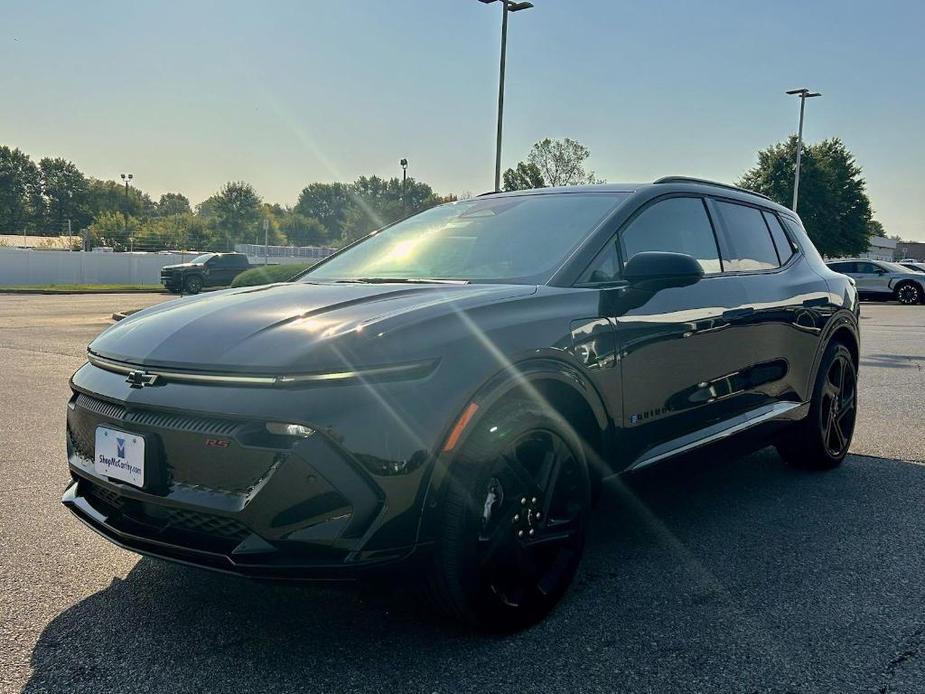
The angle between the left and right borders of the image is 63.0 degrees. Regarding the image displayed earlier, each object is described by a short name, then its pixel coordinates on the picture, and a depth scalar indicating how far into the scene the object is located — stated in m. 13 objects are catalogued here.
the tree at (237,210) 105.88
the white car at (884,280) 27.45
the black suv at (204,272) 29.72
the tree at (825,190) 47.41
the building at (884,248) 99.47
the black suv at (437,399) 2.17
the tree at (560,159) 52.47
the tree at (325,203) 162.50
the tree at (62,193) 95.37
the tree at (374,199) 112.44
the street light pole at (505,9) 20.52
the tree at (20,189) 95.06
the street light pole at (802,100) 38.39
